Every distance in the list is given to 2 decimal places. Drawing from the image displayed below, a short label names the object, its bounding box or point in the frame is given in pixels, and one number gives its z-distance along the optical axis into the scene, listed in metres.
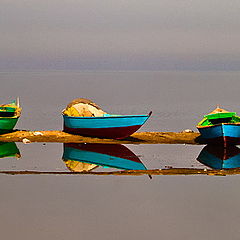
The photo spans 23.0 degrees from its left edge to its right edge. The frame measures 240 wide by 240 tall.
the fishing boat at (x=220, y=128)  41.16
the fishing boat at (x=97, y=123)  43.12
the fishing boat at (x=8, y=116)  45.62
